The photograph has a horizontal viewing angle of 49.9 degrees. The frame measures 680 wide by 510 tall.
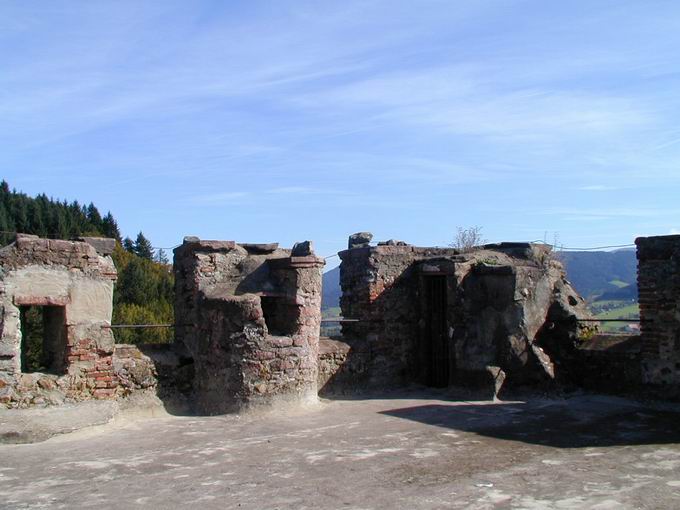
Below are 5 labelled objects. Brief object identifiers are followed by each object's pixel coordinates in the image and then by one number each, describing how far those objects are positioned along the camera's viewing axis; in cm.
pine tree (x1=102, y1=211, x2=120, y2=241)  3394
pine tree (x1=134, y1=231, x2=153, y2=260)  3659
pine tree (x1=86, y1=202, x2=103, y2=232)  3392
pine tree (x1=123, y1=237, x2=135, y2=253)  3650
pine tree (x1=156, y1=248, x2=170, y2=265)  3688
